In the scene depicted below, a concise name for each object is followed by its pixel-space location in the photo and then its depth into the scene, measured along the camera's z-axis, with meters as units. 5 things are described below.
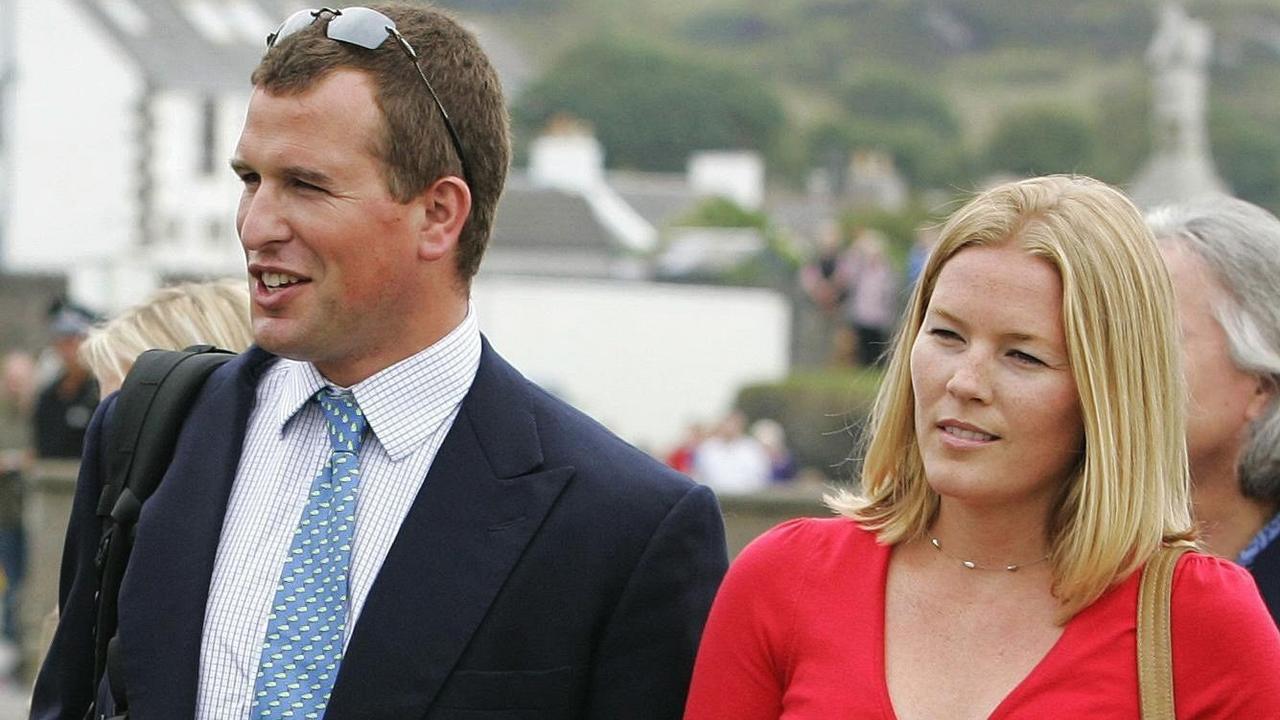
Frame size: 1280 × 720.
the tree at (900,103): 147.12
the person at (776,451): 20.08
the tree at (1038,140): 128.50
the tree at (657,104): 131.00
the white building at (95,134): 54.62
